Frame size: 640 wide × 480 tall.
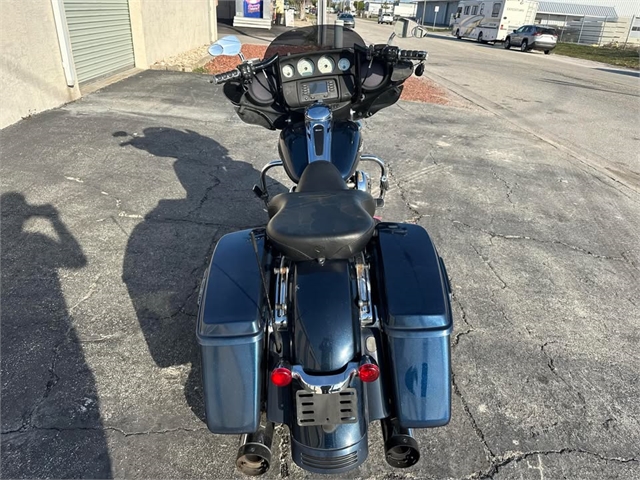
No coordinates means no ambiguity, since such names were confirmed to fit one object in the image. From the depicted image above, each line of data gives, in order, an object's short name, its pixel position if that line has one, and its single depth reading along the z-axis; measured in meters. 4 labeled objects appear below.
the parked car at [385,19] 53.76
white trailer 29.30
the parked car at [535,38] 25.44
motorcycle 1.70
